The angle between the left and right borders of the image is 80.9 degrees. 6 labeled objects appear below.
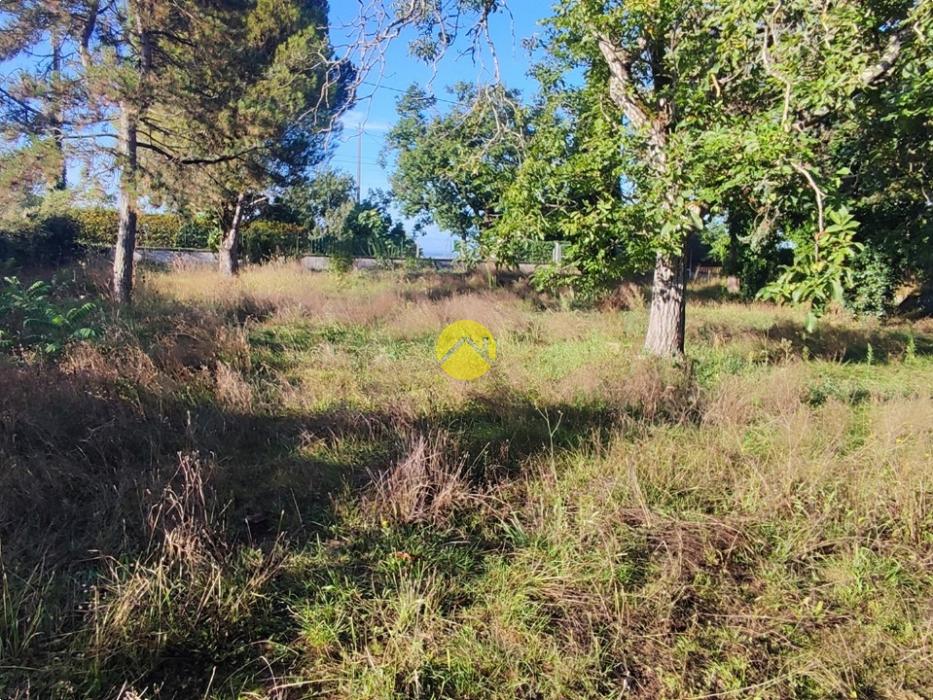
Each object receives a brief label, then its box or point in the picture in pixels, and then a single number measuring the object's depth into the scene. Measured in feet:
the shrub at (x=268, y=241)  62.90
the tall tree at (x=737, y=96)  13.99
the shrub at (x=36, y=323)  18.12
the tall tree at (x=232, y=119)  30.40
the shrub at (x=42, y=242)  46.29
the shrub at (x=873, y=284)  40.37
